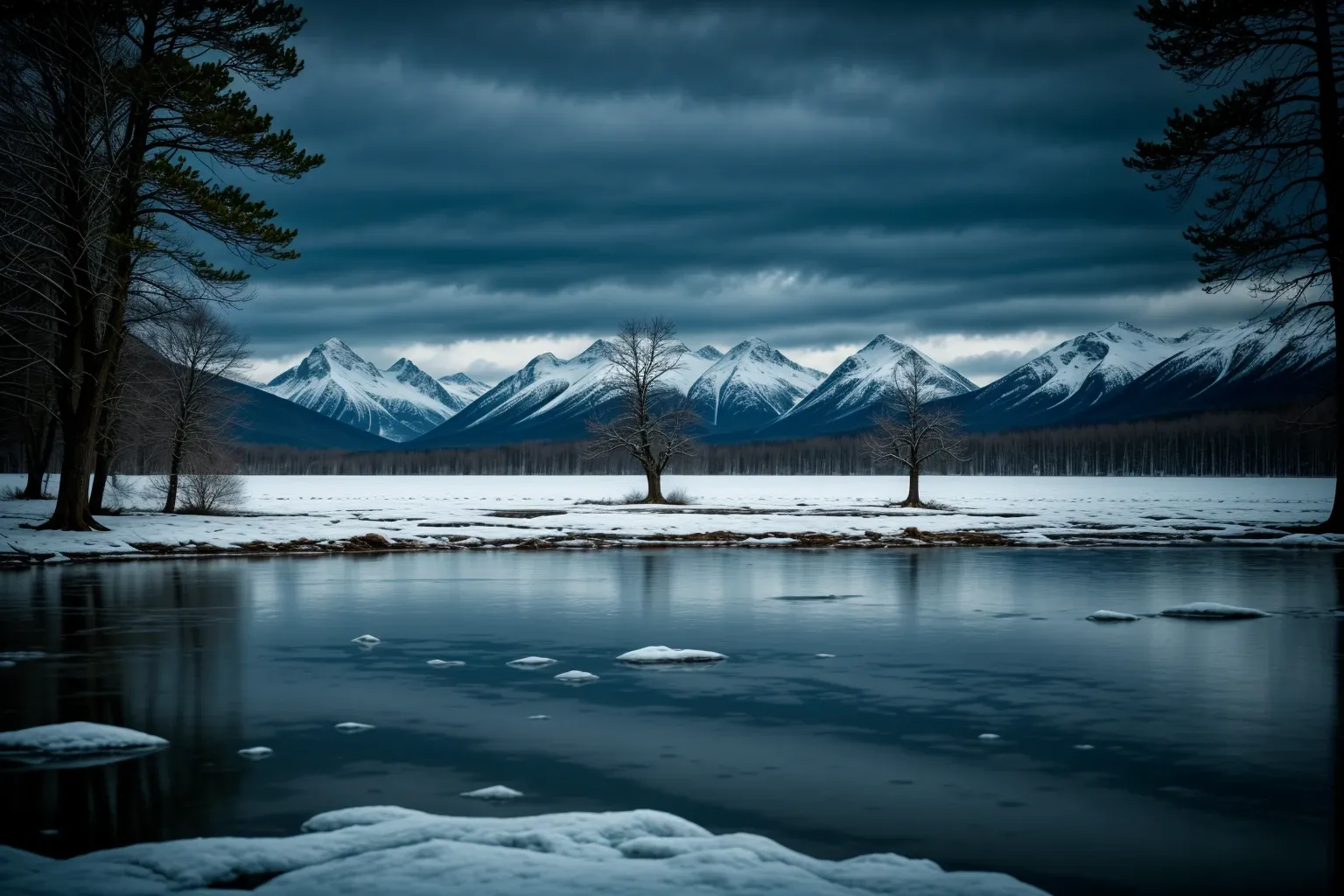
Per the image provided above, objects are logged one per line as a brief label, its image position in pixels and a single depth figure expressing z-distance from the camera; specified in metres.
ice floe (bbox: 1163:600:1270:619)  18.92
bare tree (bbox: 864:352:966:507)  72.69
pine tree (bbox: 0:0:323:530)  29.89
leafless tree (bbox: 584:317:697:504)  70.62
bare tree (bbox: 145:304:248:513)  48.22
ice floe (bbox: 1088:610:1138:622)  18.64
